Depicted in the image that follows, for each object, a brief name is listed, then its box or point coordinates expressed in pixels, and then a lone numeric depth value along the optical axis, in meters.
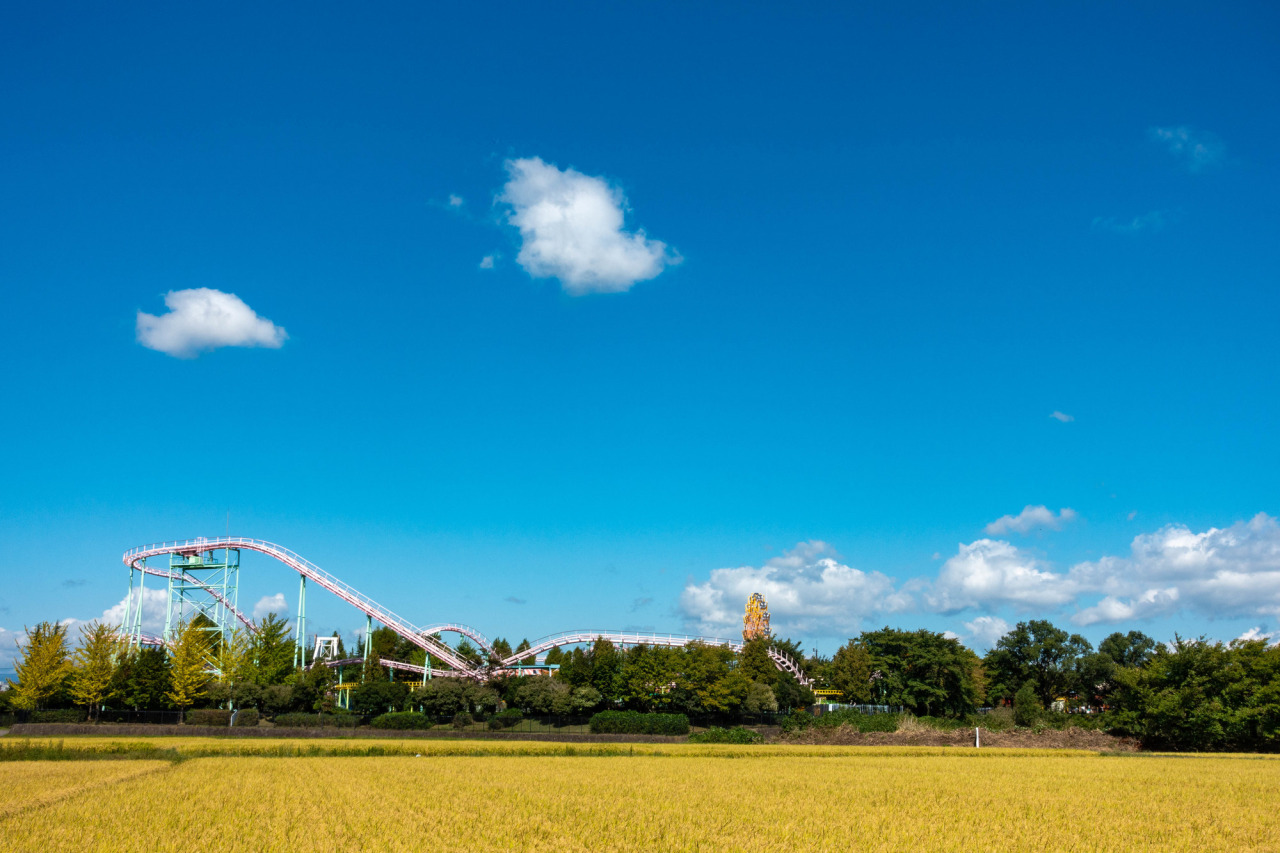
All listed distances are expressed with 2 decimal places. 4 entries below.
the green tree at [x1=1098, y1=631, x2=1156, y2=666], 115.50
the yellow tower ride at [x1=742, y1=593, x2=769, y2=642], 106.44
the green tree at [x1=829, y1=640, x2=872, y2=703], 84.38
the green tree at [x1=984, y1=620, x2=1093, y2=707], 98.19
